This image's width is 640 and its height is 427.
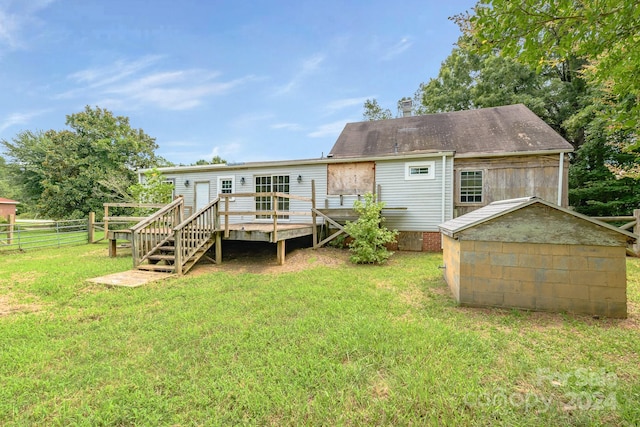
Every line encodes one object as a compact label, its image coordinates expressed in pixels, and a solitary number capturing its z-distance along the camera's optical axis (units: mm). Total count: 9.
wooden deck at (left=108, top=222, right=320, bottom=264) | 6781
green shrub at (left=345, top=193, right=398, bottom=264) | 7148
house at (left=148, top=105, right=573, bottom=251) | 8867
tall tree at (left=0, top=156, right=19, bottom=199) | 32306
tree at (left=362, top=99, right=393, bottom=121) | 26759
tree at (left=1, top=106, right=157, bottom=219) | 19281
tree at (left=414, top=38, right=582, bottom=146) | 14867
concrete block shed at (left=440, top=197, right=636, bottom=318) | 3574
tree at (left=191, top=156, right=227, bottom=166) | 33938
